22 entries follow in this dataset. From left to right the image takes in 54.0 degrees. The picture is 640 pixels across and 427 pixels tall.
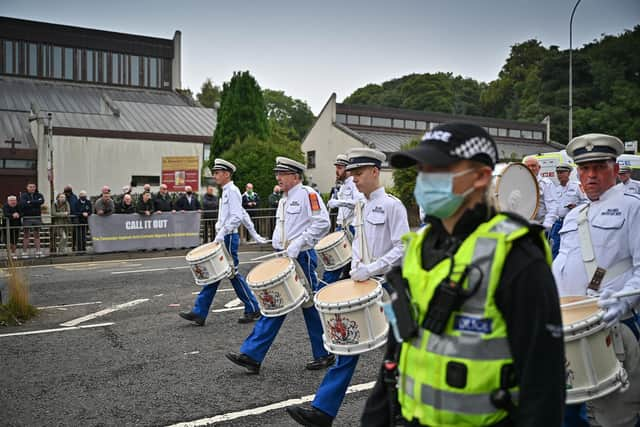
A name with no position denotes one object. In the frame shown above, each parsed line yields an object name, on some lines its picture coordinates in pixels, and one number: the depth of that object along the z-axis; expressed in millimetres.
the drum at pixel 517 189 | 3551
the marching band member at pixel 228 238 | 8734
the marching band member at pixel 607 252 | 3580
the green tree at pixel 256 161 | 27500
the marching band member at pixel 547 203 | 10500
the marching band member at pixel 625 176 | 9610
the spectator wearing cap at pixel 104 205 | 17969
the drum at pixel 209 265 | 8570
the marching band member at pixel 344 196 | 9215
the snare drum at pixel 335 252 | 9211
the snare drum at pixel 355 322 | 4676
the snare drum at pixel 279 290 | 6211
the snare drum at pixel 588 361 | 3346
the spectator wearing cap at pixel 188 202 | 19953
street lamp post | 26269
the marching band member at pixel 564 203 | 10156
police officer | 2105
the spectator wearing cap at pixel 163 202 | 19266
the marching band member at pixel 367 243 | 4719
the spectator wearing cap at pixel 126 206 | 18578
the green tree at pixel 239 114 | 34938
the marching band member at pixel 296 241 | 6344
